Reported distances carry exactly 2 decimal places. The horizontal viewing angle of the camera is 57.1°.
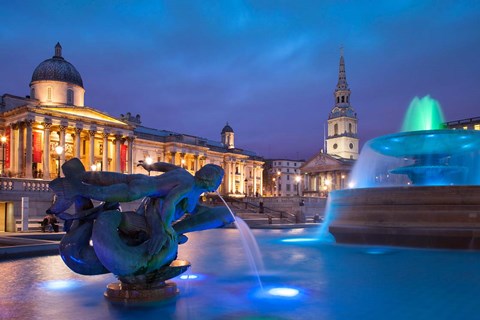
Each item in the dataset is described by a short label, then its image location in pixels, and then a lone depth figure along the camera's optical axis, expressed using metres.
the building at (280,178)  115.06
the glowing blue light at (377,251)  11.50
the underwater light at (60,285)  7.33
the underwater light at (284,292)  6.70
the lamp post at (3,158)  50.94
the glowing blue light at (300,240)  16.25
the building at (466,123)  77.87
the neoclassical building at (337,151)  95.88
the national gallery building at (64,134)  51.22
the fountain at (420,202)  11.84
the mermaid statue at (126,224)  6.07
